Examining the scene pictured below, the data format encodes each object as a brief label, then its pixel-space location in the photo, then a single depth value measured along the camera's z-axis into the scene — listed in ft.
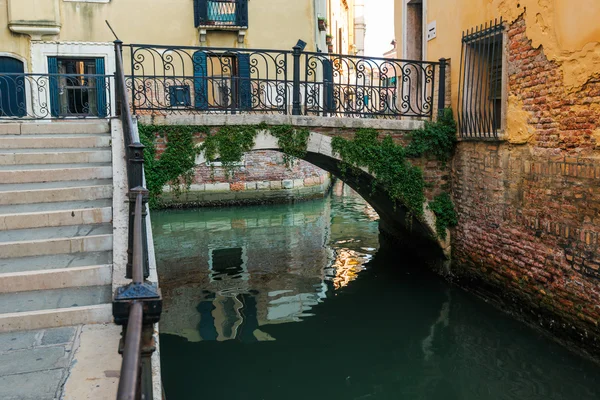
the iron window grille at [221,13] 47.03
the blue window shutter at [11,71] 44.29
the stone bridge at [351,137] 23.91
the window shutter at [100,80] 45.61
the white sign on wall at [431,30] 27.33
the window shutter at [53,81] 44.81
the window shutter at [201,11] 46.88
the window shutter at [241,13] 47.39
